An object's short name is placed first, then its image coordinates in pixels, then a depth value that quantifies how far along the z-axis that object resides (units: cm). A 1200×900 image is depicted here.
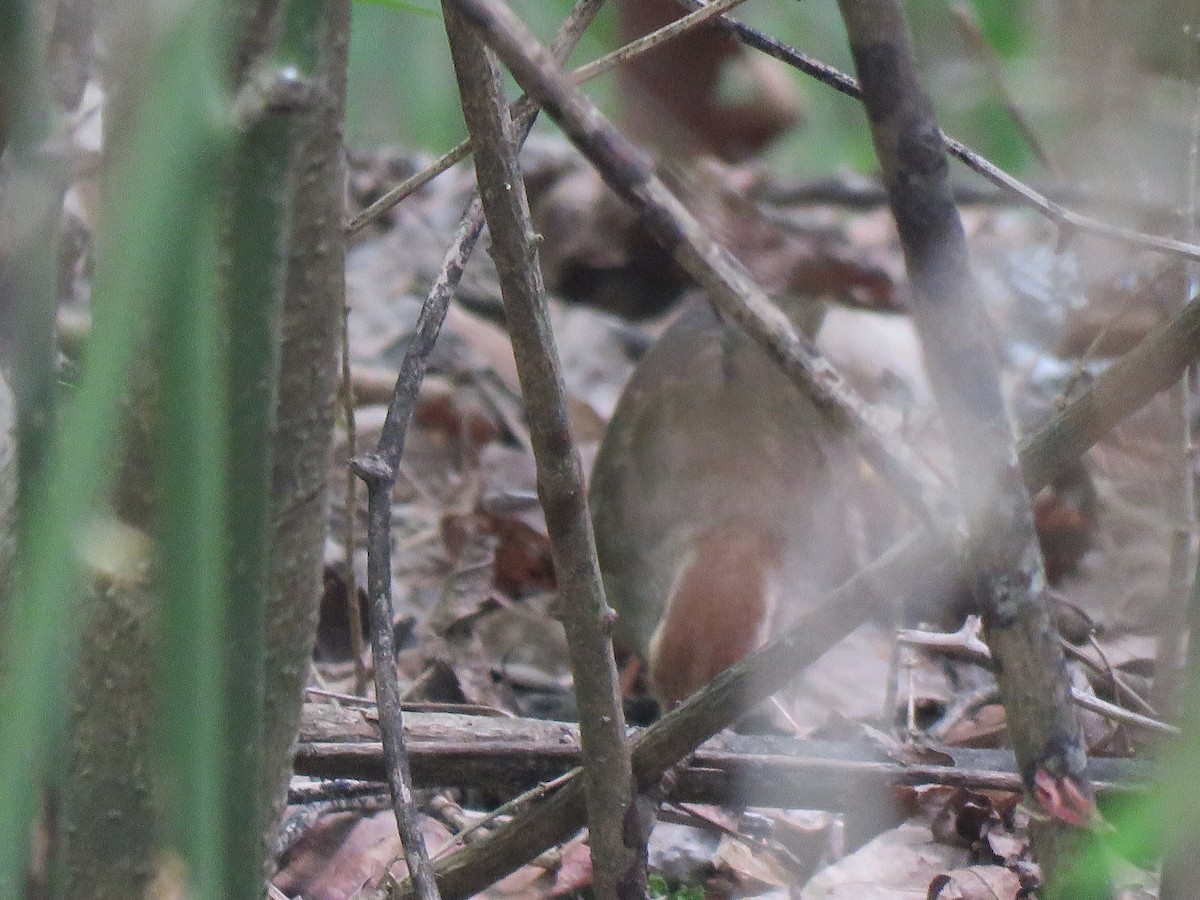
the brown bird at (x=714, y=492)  714
